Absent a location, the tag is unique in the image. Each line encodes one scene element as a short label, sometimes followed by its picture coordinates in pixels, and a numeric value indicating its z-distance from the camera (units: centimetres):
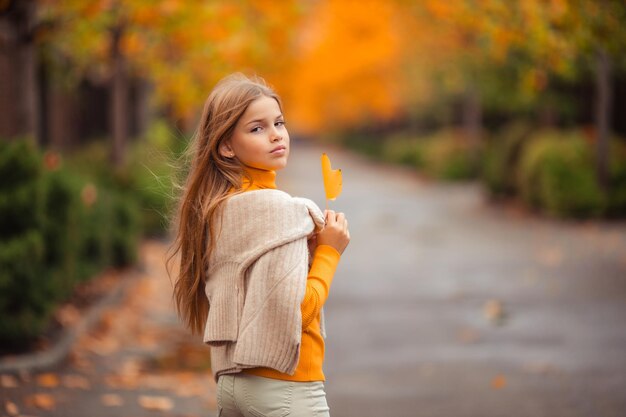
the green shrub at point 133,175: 2149
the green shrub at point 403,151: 6513
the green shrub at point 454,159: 5227
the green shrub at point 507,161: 3559
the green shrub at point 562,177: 2837
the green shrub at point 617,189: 2829
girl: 442
